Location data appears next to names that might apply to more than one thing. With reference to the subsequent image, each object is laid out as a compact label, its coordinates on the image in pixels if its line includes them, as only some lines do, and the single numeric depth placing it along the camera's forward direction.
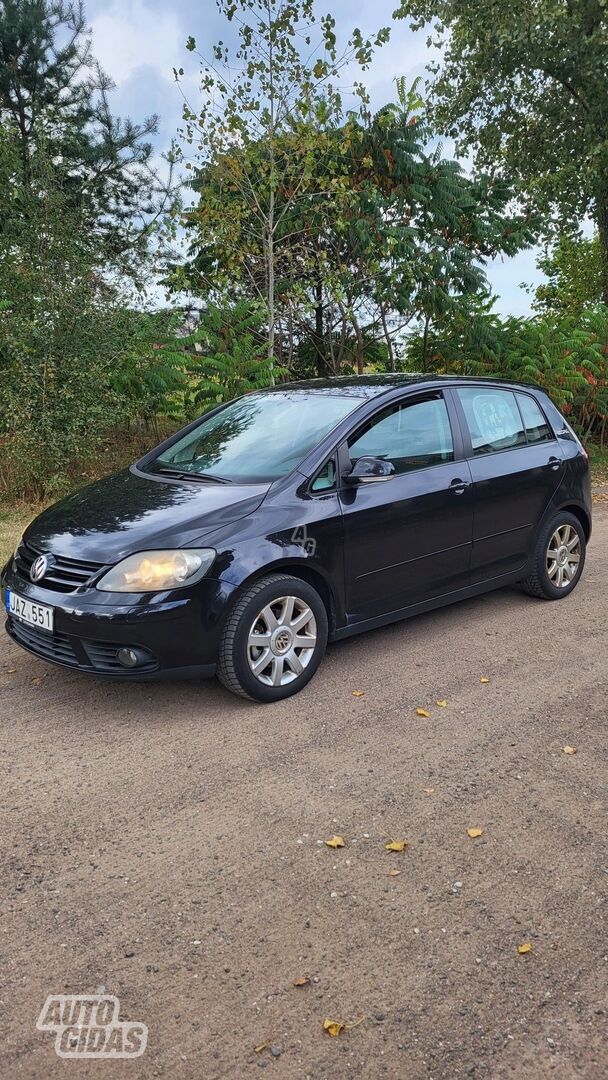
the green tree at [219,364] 10.50
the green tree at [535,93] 17.28
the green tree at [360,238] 11.91
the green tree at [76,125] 11.55
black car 4.21
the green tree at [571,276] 26.57
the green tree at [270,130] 11.02
